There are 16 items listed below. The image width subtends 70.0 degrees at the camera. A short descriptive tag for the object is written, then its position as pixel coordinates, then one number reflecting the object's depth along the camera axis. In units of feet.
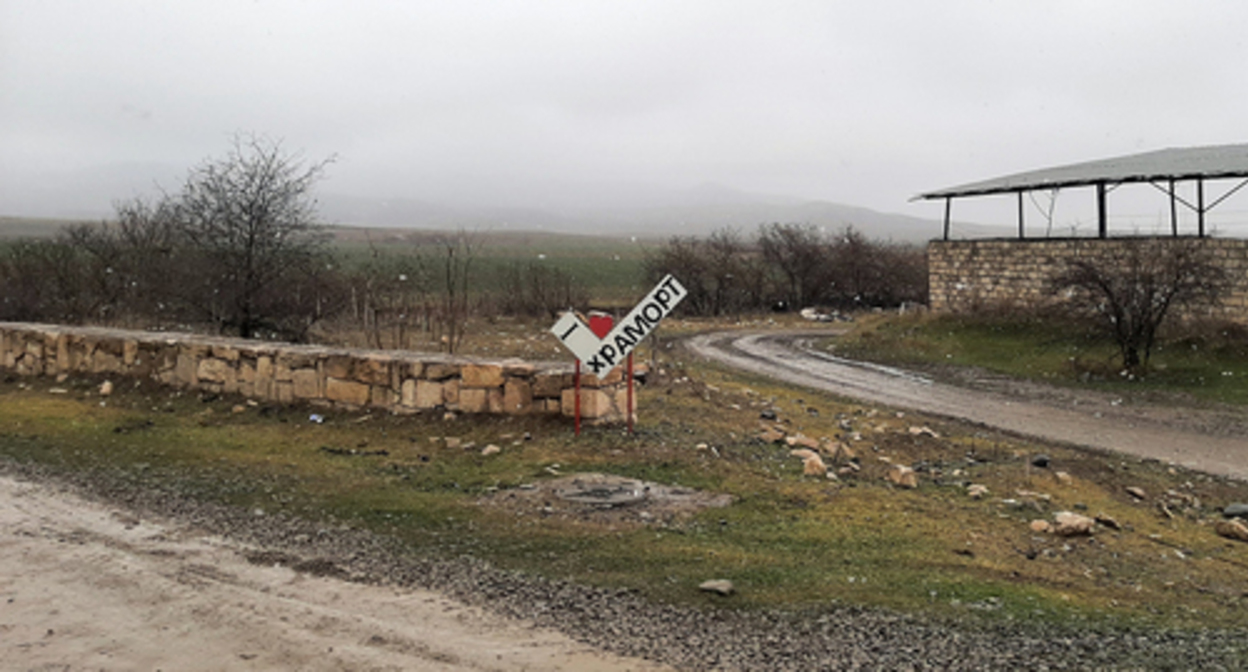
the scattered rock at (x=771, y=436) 31.94
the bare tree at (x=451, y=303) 44.49
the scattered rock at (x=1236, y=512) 27.02
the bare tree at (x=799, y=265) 129.59
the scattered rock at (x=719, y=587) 16.80
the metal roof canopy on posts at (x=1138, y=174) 72.18
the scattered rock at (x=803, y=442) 31.45
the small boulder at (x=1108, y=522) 23.50
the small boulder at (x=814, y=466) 27.25
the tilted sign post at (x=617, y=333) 26.99
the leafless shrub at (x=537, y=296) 100.68
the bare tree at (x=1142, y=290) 58.39
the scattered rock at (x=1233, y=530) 24.40
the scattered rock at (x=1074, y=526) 21.94
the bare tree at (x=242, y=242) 51.88
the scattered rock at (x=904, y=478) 27.04
